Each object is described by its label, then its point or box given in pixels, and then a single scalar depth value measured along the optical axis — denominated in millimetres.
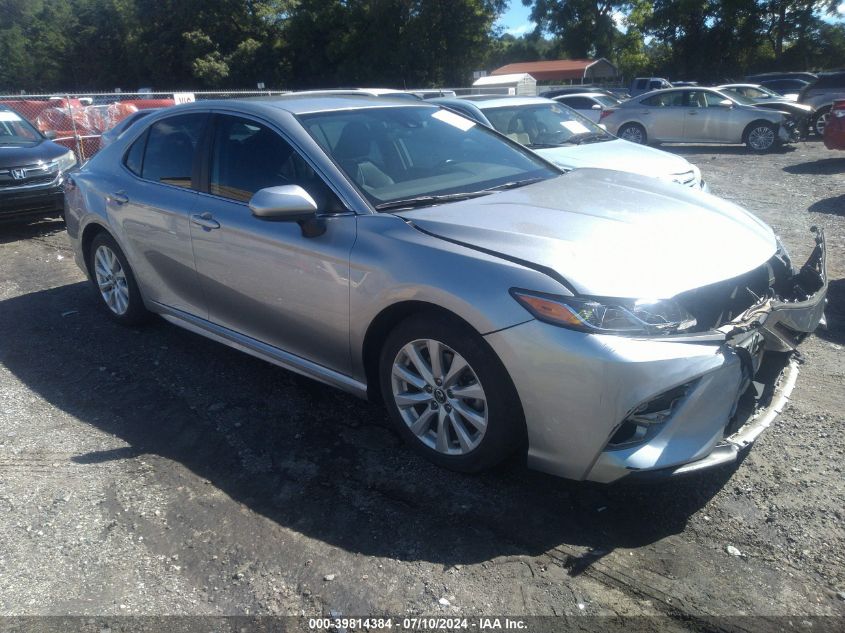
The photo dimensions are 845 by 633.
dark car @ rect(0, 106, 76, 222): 9391
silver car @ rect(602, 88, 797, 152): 16641
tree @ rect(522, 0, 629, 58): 61719
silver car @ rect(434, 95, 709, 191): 7980
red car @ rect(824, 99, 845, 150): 12094
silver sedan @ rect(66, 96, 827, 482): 2953
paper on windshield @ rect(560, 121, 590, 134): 9195
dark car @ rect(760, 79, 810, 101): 28625
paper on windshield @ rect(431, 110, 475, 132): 4766
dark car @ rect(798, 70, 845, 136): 18297
